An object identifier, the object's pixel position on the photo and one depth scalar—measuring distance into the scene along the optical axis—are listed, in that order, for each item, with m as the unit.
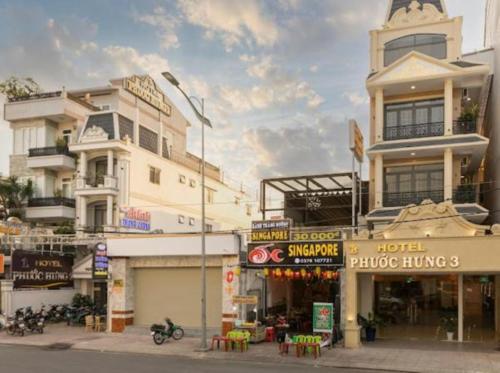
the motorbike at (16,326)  29.53
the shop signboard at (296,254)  25.59
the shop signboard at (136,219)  39.66
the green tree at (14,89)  47.94
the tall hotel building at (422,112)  30.38
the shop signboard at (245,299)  26.18
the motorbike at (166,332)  26.30
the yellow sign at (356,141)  30.38
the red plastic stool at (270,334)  26.60
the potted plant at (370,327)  26.16
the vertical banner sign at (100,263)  29.50
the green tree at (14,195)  43.03
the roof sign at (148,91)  48.09
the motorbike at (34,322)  30.15
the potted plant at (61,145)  43.62
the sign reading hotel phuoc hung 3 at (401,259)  23.69
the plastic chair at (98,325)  30.78
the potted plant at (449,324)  26.05
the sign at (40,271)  33.34
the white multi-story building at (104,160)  41.69
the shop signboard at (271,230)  26.70
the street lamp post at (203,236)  24.20
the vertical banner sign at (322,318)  24.67
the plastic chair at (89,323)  30.94
